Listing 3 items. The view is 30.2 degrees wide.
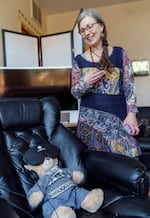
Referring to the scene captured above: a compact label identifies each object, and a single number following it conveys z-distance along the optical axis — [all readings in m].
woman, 1.68
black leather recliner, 1.31
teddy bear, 1.29
